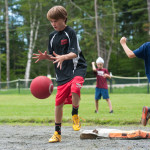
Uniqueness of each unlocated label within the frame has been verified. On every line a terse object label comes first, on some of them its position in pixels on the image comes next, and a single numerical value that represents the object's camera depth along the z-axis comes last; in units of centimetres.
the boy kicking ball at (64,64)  780
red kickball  891
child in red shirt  1565
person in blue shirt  739
